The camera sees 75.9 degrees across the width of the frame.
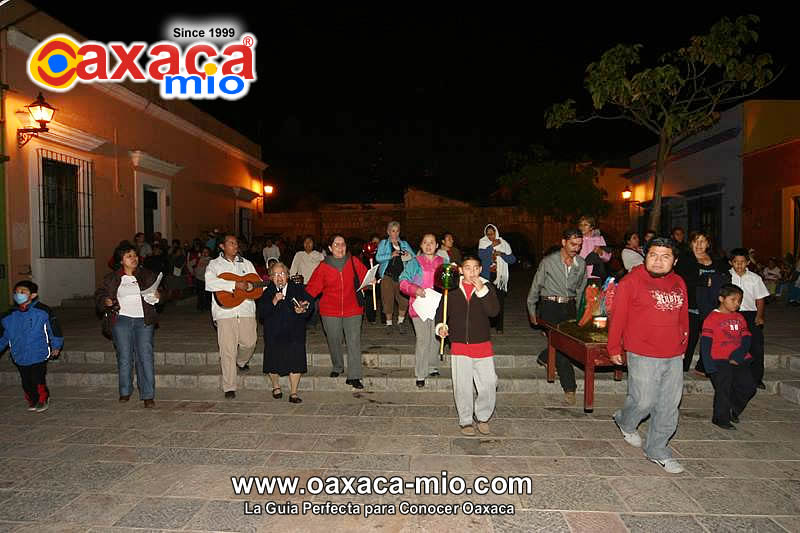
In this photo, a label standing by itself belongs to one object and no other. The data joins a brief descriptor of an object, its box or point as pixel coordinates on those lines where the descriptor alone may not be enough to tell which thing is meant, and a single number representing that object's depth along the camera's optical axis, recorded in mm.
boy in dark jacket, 5031
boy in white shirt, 6139
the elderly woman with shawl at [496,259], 8633
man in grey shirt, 6084
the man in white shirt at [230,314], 6250
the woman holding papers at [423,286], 6325
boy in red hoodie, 5203
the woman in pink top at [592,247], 7207
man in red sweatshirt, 4238
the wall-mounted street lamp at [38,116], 10008
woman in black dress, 6199
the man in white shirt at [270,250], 13391
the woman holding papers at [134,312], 6047
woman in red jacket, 6469
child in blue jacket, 6012
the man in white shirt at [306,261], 9250
